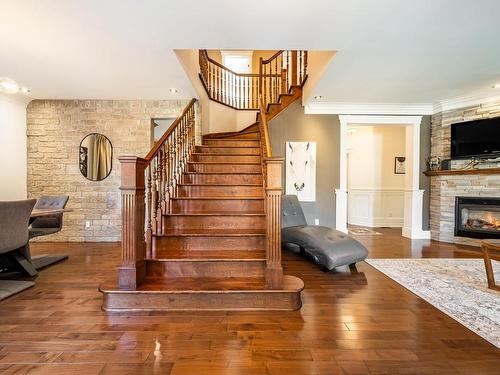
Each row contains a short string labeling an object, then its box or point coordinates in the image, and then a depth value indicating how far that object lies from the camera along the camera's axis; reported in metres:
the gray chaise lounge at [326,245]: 3.01
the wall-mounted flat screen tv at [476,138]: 4.20
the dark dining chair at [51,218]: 3.67
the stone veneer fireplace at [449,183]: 4.34
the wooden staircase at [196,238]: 2.16
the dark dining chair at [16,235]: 2.49
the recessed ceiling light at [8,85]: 2.97
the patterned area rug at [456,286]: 2.00
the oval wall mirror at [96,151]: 4.72
